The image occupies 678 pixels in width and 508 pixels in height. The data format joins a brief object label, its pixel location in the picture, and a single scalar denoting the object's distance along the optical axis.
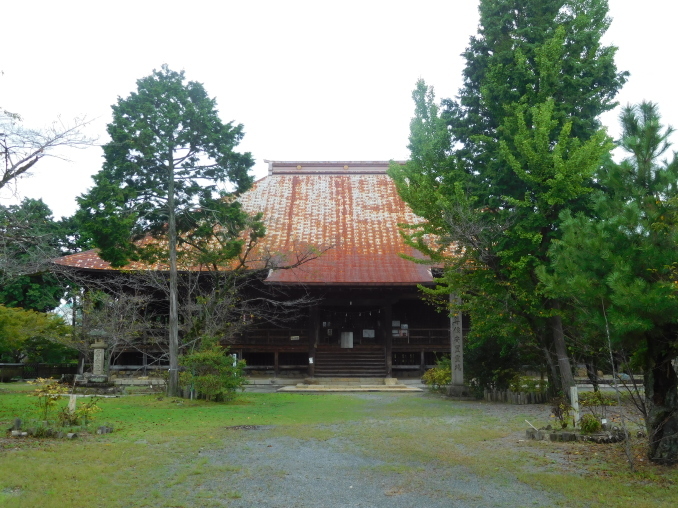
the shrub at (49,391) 9.24
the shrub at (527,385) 14.67
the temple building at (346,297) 22.52
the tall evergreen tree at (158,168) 15.20
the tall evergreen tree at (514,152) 10.81
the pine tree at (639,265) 5.93
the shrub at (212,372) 14.31
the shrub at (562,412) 8.88
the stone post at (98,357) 18.25
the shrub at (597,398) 11.51
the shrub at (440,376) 17.88
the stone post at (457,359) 16.44
